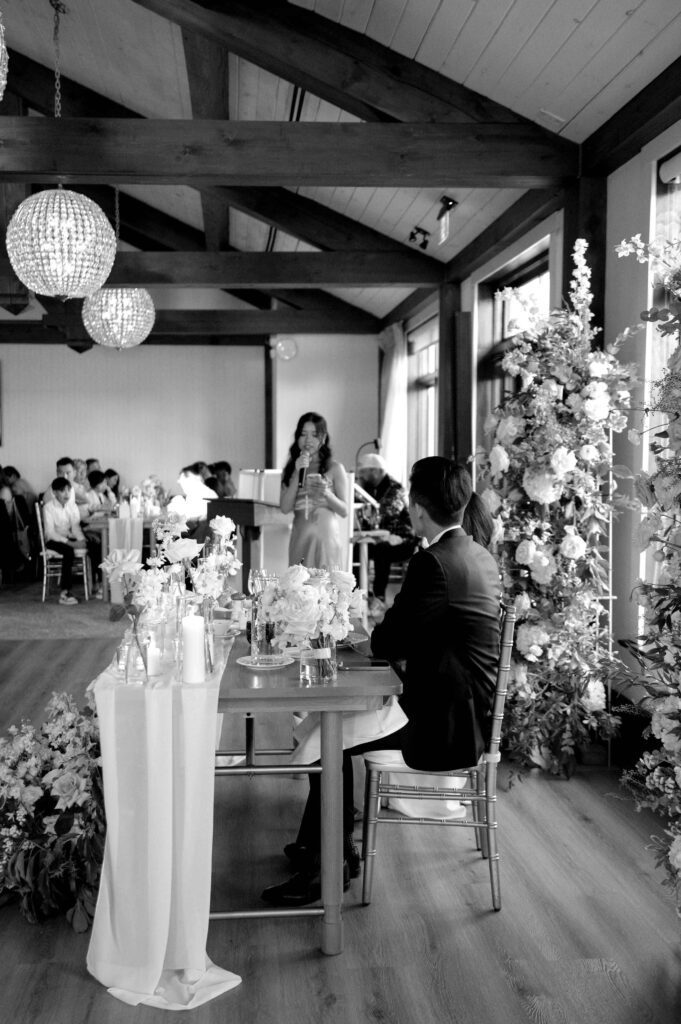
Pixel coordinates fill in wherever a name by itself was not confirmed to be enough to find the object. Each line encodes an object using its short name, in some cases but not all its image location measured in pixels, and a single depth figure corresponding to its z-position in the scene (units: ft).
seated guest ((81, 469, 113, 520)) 34.40
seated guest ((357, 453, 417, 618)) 24.61
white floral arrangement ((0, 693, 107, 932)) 8.91
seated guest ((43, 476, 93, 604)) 28.48
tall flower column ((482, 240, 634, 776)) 12.41
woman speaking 17.17
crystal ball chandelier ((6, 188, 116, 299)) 15.83
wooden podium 21.12
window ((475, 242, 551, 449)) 22.40
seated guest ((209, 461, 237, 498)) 32.96
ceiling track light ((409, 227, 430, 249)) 23.71
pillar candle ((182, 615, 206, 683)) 8.00
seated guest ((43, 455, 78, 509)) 35.47
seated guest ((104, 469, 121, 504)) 40.01
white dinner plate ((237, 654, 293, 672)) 8.75
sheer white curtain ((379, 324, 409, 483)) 33.40
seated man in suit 9.01
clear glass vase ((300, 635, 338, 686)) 8.33
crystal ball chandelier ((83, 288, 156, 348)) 26.14
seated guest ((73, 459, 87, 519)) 34.81
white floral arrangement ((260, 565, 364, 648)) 8.52
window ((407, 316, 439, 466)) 31.01
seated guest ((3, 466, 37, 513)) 36.59
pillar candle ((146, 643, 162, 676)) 8.27
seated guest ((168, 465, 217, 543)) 27.04
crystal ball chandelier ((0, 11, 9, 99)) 10.18
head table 7.71
